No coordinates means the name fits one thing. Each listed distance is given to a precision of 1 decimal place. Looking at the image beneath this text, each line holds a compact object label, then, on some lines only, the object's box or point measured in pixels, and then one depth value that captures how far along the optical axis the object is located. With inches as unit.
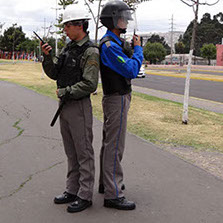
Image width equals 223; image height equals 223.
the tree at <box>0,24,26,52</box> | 2810.8
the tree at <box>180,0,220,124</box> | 311.4
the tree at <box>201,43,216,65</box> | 2630.4
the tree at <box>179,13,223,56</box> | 3492.4
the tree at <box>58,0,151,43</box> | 497.8
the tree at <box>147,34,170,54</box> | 4311.0
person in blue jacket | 122.7
